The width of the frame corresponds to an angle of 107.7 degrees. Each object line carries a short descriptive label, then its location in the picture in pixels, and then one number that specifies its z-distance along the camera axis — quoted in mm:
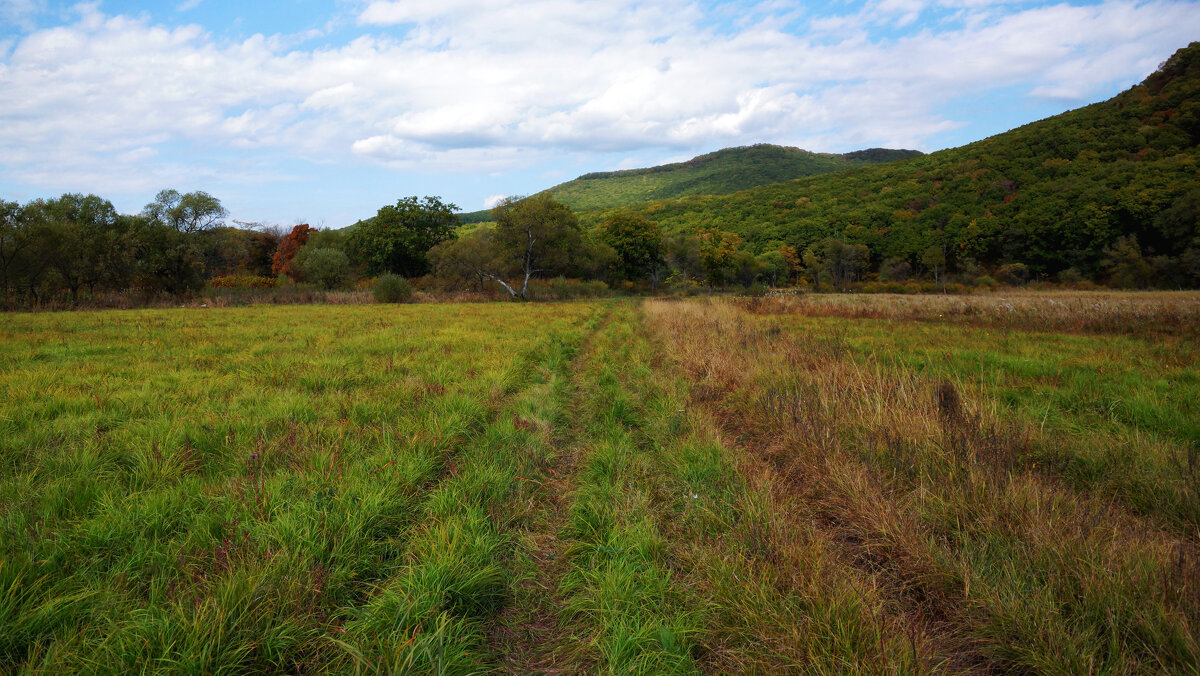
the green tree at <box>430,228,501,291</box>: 40562
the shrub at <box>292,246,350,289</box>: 41219
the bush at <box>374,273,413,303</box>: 33812
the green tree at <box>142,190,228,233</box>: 35438
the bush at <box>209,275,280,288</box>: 39841
